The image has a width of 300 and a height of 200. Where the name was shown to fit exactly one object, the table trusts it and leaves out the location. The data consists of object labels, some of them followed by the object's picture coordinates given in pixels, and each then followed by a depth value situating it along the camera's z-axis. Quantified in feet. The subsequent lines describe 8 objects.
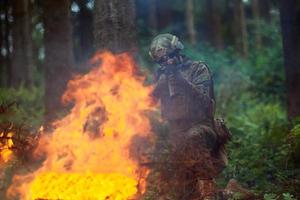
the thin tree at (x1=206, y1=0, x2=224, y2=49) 86.53
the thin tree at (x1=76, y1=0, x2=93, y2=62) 69.10
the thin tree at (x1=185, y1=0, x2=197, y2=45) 85.25
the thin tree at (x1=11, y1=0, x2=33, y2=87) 63.77
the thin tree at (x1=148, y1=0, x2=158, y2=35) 101.15
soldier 21.75
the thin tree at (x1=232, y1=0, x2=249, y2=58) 94.53
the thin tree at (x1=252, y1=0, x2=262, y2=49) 101.42
